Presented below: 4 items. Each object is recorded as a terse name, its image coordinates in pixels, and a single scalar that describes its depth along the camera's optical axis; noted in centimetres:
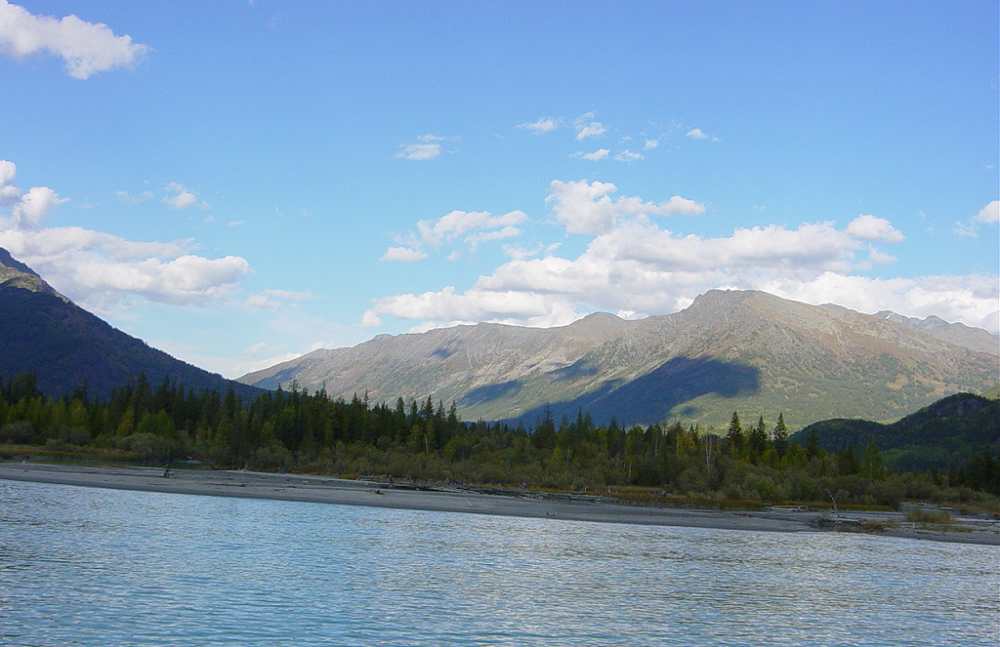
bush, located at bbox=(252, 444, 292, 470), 15475
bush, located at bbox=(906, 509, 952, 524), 11750
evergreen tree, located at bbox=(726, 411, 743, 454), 19268
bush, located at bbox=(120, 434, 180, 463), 14988
